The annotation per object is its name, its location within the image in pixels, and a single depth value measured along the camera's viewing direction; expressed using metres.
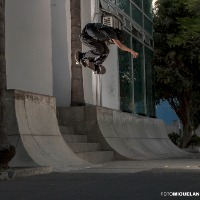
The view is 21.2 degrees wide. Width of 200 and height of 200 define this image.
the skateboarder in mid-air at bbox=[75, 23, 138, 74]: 11.26
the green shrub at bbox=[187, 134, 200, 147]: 34.84
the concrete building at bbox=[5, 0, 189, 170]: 12.94
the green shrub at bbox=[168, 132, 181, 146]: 37.62
